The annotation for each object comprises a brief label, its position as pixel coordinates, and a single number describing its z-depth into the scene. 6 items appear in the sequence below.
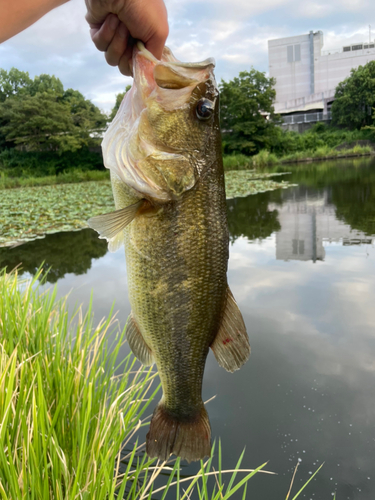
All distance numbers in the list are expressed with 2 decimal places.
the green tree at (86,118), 31.56
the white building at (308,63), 58.41
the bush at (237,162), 28.11
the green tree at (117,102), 33.89
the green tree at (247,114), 35.62
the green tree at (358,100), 39.77
